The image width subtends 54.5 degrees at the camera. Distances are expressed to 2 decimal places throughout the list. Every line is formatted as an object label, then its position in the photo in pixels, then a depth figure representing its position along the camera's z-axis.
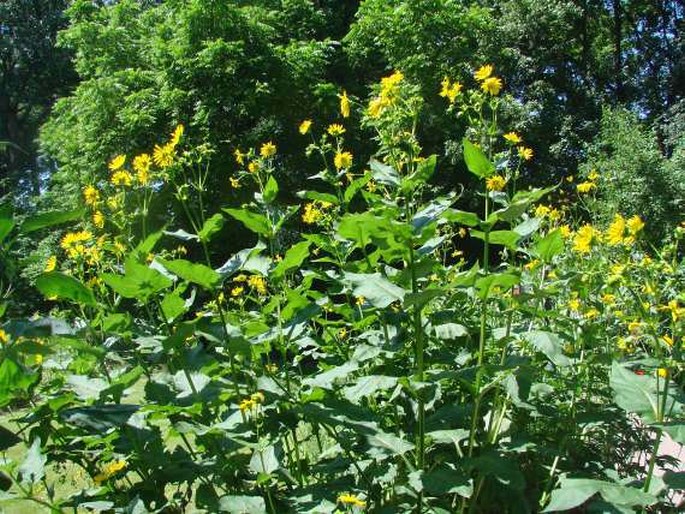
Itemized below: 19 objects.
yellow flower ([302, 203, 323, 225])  2.51
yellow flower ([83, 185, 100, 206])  2.29
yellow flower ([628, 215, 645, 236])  1.73
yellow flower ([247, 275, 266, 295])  2.57
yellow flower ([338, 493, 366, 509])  1.58
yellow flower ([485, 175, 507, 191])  1.83
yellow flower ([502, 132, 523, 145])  2.03
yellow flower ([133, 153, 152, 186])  2.21
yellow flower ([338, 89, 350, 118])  2.33
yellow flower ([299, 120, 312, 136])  2.43
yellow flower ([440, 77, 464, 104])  2.00
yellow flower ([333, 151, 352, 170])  2.28
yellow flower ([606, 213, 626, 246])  1.73
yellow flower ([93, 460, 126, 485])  1.75
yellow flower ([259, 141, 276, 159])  2.33
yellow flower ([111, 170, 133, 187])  2.22
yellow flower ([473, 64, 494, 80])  2.02
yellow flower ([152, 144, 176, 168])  2.12
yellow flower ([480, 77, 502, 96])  1.96
